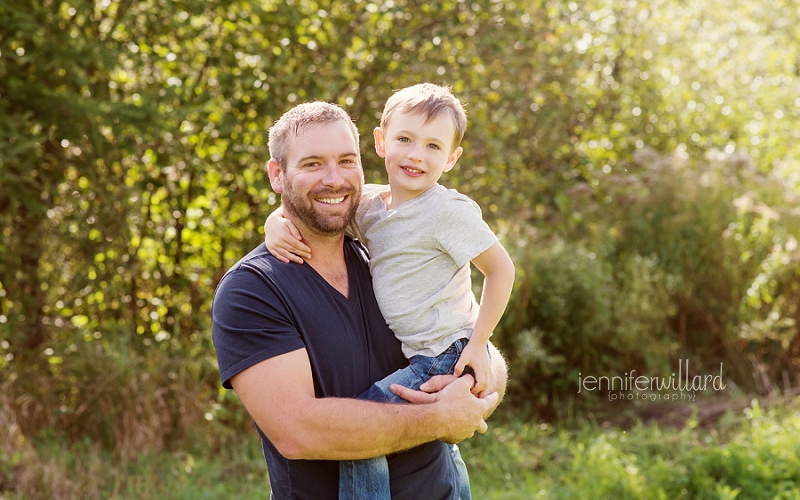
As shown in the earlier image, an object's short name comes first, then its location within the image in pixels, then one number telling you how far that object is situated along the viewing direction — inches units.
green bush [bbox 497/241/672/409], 246.2
